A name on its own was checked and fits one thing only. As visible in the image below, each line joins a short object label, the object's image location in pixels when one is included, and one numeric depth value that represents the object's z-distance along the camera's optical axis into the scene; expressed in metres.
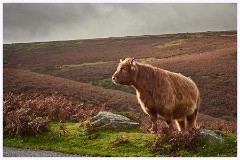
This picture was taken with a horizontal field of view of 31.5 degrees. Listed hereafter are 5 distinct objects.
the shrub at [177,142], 12.16
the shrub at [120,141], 13.22
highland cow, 12.88
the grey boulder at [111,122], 14.98
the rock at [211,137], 12.42
